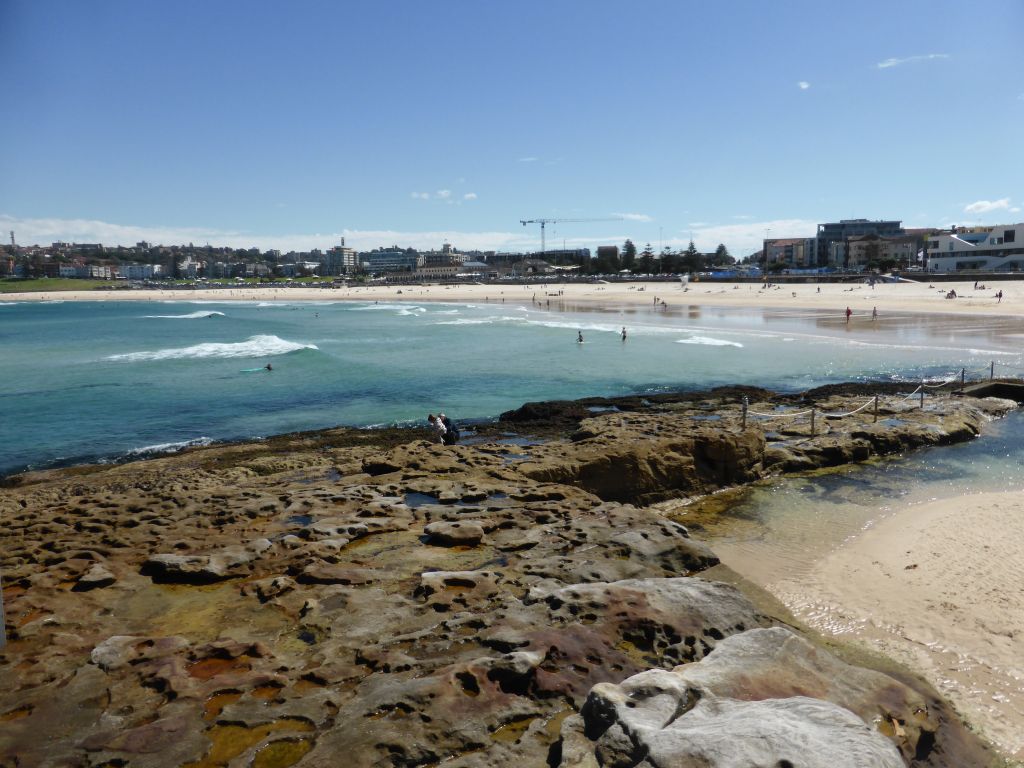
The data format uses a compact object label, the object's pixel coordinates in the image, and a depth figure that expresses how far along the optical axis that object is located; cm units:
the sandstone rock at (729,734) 359
